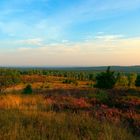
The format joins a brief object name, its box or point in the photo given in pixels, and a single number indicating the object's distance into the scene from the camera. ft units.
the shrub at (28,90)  66.90
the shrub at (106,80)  87.97
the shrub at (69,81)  295.48
